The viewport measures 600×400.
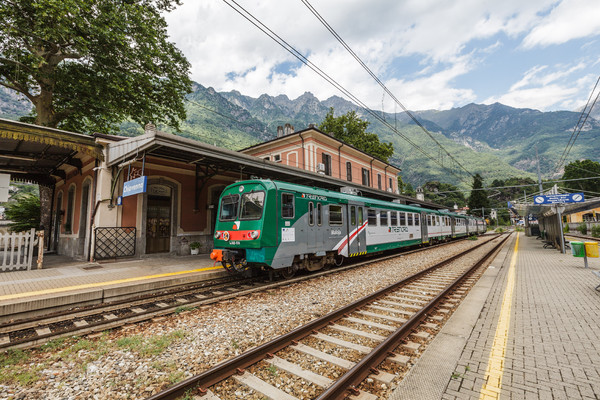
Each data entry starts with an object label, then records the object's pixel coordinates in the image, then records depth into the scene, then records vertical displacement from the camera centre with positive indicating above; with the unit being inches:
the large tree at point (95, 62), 453.7 +337.3
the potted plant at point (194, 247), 511.2 -35.4
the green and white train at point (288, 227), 299.0 -0.6
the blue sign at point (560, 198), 514.6 +46.9
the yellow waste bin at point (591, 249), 356.4 -35.6
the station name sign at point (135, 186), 337.1 +55.2
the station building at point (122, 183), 389.4 +89.2
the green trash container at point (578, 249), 374.9 -37.0
